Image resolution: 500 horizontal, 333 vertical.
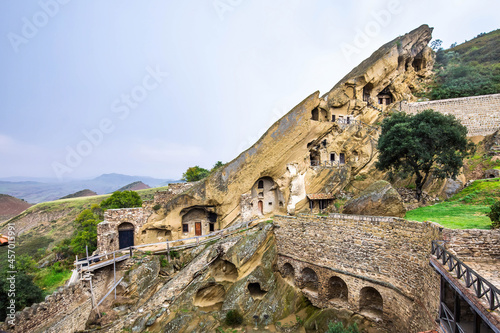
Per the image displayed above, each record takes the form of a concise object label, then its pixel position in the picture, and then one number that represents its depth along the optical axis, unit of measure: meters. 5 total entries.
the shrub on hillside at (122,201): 27.59
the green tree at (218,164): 37.36
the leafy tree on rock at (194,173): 34.62
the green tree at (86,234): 21.11
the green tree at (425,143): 16.00
